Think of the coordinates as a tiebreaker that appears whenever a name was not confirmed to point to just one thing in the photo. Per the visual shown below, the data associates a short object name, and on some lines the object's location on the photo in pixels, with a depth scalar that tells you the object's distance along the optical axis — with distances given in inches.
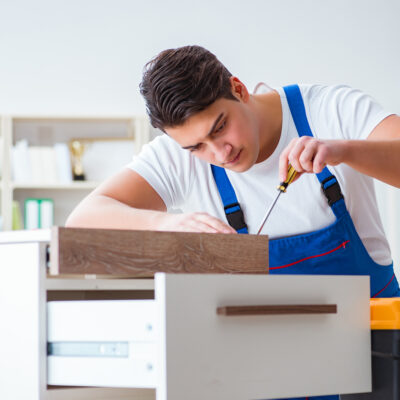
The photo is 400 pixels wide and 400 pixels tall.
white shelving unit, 250.5
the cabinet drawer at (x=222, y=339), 76.8
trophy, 257.5
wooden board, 78.4
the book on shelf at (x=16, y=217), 249.7
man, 93.7
